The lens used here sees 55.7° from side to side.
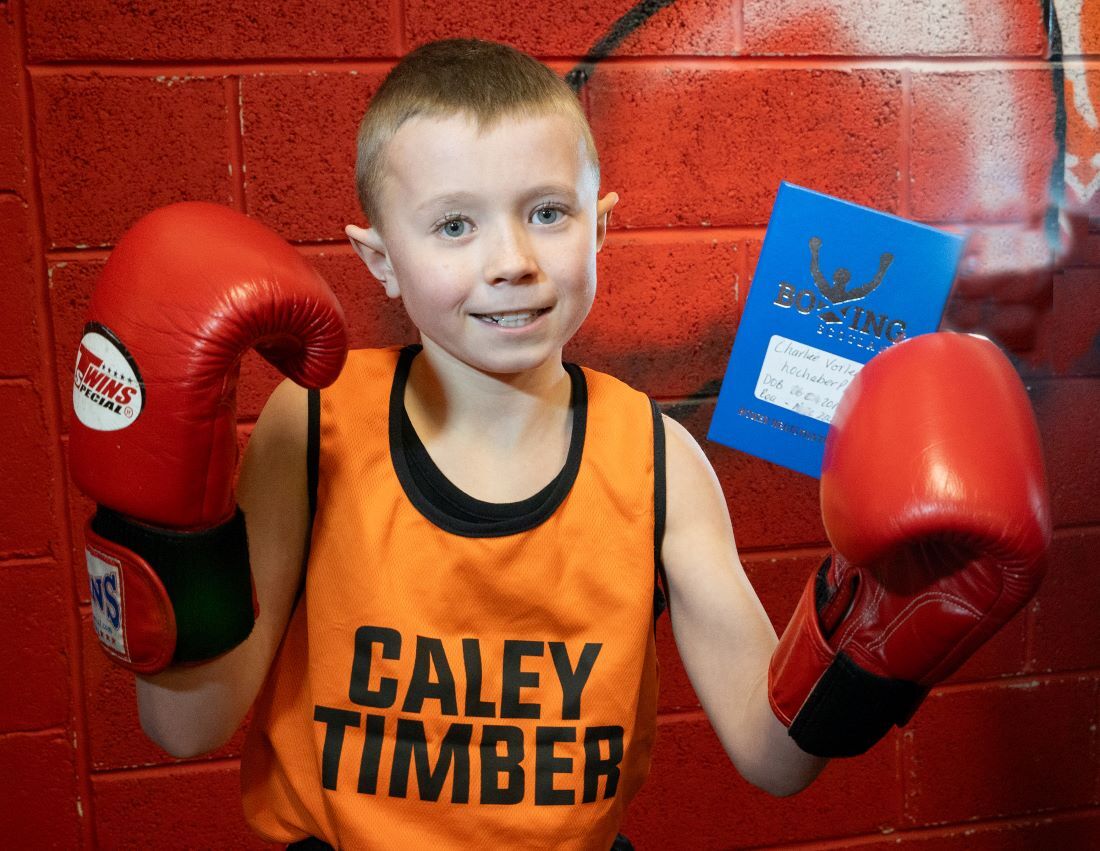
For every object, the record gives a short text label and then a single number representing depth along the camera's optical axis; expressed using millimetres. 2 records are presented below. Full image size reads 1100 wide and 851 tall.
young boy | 982
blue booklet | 1535
